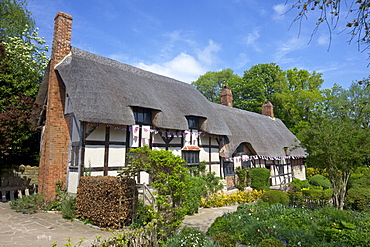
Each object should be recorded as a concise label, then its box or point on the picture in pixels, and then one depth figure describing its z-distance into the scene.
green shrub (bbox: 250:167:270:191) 15.23
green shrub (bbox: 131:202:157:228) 5.53
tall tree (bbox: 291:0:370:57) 3.53
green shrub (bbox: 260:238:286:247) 4.77
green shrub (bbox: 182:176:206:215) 9.12
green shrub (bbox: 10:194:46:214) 9.09
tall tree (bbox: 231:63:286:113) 30.72
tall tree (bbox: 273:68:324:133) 27.41
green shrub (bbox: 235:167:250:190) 15.68
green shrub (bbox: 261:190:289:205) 10.03
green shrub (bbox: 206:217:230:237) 6.21
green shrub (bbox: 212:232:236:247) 5.19
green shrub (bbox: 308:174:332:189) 16.80
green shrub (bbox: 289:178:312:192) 13.98
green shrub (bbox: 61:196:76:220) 8.32
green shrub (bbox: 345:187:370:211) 9.93
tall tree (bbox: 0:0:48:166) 11.46
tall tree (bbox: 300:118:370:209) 9.06
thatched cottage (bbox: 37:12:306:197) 9.40
